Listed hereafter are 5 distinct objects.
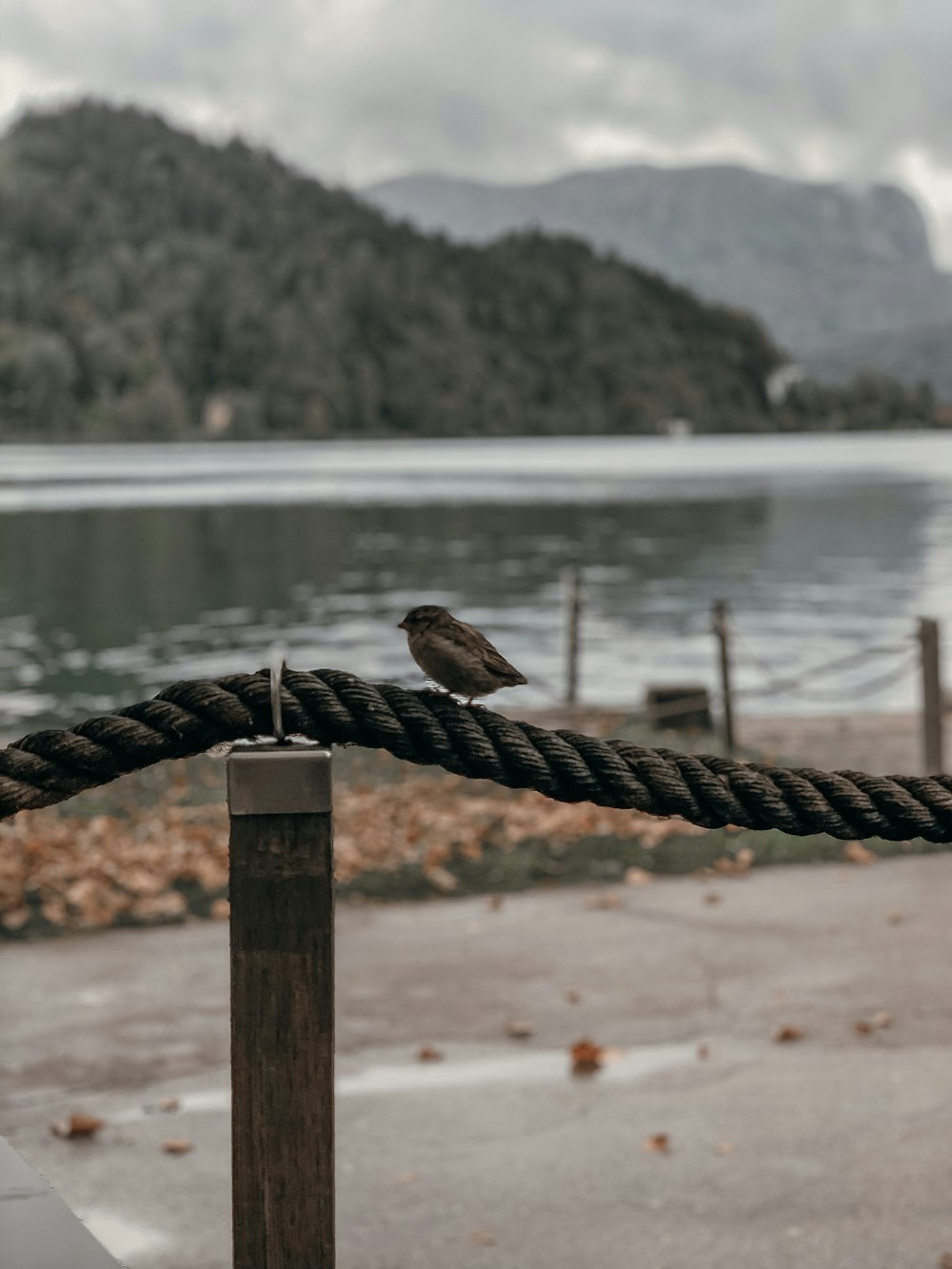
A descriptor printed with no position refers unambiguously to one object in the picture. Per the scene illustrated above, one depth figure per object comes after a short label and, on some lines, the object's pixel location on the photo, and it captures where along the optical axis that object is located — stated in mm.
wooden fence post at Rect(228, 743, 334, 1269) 1941
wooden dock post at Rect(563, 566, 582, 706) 17312
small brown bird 2219
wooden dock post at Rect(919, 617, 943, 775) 11805
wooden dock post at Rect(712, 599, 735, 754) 13449
